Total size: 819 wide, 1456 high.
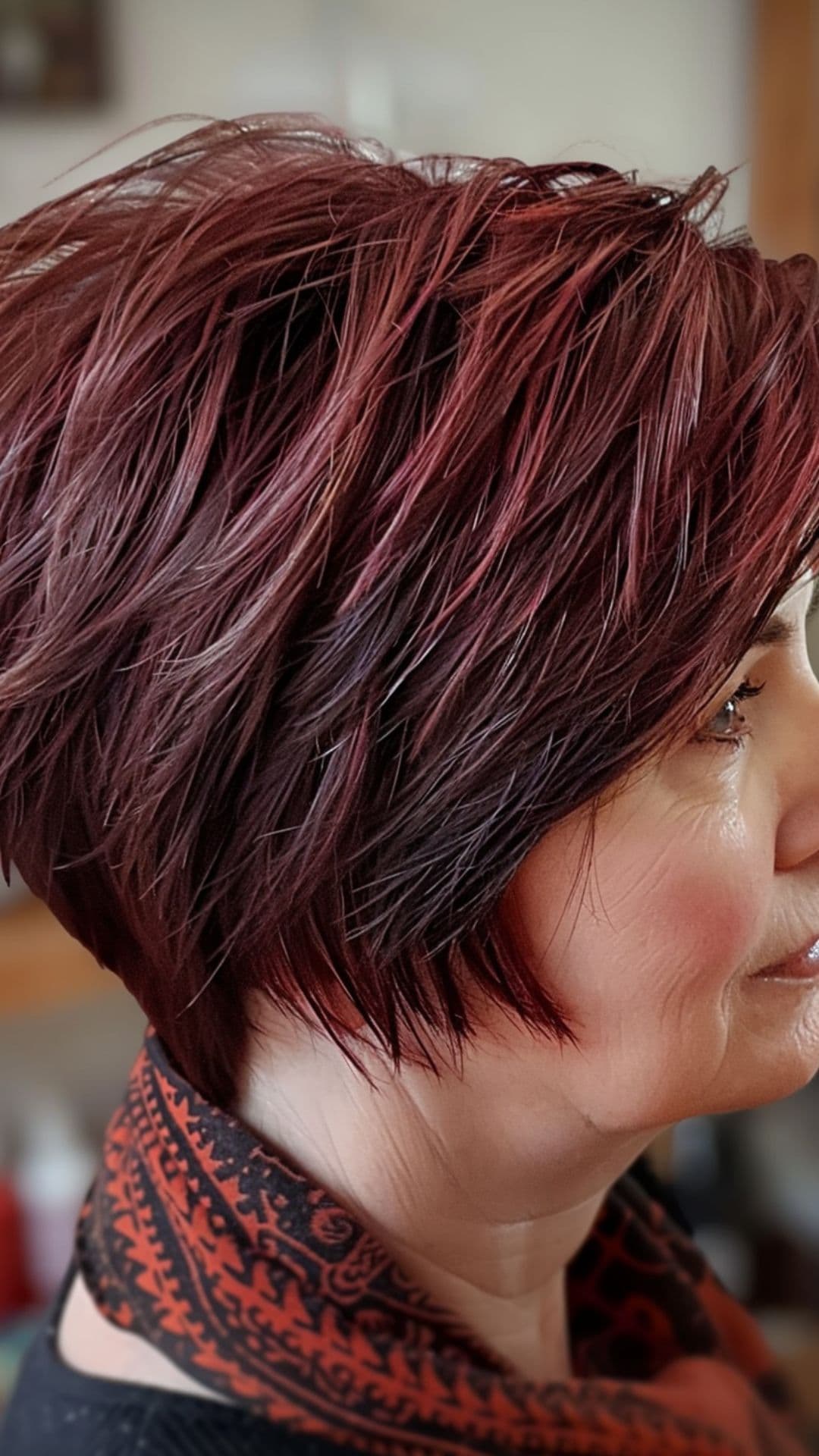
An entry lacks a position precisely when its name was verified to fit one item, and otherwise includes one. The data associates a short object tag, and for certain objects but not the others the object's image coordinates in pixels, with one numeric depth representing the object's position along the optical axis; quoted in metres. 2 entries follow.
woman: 0.39
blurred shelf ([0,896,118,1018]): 0.95
